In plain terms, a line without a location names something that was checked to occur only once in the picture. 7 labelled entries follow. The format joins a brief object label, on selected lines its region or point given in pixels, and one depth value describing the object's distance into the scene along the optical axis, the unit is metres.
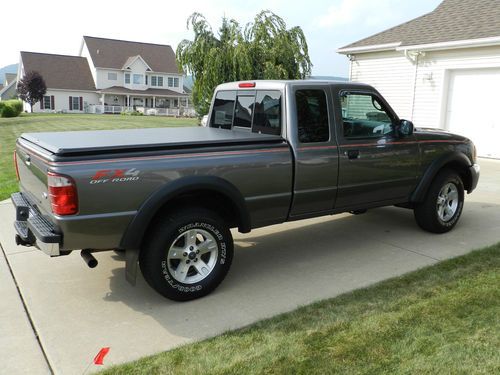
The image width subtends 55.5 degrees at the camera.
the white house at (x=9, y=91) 70.38
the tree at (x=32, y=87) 47.19
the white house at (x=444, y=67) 12.27
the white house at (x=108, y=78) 52.03
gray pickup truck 3.59
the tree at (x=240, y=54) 13.59
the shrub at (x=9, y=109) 34.34
